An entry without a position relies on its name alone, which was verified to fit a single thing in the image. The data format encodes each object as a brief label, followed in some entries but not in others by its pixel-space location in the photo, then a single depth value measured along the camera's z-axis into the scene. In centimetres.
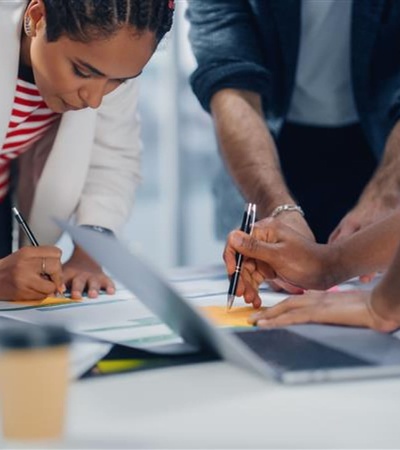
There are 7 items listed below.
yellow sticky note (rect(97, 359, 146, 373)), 210
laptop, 204
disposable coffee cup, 170
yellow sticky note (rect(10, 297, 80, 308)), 284
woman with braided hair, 300
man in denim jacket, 387
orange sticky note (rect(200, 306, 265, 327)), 249
